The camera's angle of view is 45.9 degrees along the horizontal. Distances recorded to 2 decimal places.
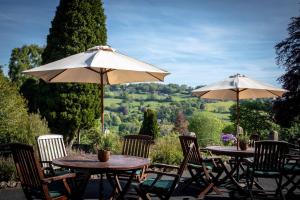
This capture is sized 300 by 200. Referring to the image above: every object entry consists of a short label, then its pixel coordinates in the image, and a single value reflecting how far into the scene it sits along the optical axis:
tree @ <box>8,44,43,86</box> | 32.88
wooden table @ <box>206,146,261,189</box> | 7.14
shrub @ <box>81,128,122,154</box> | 5.38
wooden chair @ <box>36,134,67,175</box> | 6.21
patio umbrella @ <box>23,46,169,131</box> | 5.68
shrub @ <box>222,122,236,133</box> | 21.46
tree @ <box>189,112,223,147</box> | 20.03
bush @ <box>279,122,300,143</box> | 17.91
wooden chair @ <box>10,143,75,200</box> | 4.27
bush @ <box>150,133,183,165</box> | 10.56
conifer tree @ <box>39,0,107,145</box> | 14.44
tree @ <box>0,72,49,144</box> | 9.69
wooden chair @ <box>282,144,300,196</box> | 6.77
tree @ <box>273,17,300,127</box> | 23.47
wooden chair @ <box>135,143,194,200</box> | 4.95
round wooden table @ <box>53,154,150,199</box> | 4.76
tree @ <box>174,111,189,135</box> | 28.16
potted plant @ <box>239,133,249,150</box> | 7.66
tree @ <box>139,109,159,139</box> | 16.69
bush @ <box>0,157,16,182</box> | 7.79
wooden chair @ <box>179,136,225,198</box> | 6.92
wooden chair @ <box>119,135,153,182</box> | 6.78
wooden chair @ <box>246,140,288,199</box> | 6.27
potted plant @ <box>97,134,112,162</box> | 5.32
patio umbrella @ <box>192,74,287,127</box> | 8.17
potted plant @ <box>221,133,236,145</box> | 12.41
